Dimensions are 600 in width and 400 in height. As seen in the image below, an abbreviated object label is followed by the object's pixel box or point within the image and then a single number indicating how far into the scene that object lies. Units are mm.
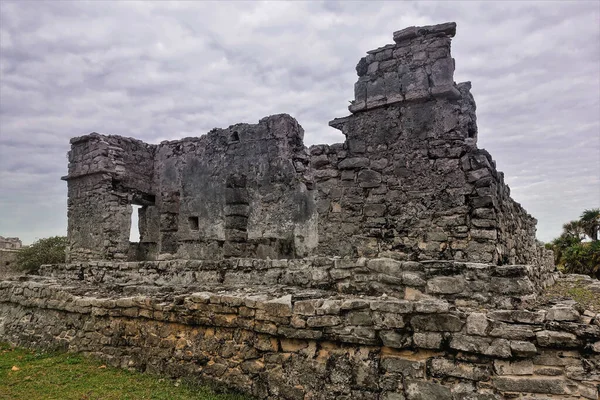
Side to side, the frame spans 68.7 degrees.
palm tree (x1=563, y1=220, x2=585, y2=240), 25975
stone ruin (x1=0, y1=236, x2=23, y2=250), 26562
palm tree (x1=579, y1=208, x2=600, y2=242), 25641
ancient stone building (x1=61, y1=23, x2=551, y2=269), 6648
